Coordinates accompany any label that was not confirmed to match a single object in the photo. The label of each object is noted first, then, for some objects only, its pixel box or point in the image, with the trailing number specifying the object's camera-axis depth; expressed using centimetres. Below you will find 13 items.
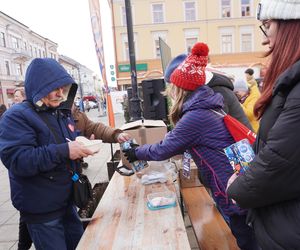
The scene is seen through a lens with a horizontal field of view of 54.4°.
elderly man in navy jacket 185
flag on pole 730
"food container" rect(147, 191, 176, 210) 214
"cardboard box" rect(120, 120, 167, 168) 293
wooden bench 239
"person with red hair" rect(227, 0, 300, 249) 107
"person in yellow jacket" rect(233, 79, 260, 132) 452
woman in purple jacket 195
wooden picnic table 171
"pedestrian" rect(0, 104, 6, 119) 879
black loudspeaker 586
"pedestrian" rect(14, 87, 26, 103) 492
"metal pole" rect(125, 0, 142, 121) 530
